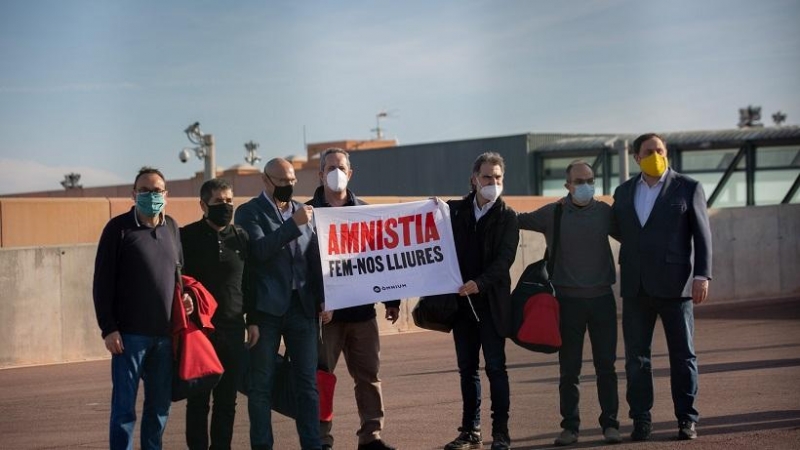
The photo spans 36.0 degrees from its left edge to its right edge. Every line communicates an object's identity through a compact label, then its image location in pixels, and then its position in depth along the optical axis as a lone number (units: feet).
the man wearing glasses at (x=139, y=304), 24.18
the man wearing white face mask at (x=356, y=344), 28.32
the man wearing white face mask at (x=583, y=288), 29.71
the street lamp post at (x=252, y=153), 145.07
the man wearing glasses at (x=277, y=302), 26.48
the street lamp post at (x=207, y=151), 99.96
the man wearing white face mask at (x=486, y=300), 28.45
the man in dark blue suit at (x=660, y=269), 29.45
